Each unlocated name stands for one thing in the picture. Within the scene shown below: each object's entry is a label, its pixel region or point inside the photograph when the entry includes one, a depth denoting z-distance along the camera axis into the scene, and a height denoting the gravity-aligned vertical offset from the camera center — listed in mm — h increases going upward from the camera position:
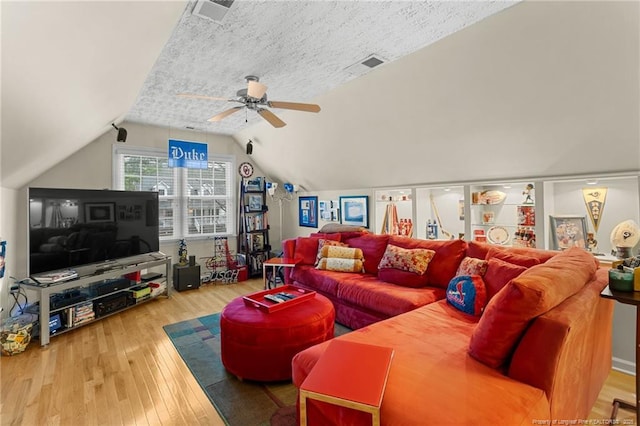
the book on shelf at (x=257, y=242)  5937 -519
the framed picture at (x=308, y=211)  6066 +87
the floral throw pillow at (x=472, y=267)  2633 -481
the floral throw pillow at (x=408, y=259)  3211 -498
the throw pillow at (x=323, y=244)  4152 -399
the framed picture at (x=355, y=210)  4992 +77
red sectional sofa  1318 -813
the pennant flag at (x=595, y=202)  2859 +86
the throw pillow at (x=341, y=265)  3854 -643
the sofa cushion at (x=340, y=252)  3943 -491
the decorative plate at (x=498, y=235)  3597 -271
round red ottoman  2314 -969
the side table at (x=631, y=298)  1490 -440
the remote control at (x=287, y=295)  2821 -760
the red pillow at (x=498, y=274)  2406 -501
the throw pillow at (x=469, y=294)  2412 -668
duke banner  4844 +1045
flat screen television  3172 -100
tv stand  2992 -734
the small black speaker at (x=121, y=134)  4352 +1208
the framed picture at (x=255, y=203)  5977 +262
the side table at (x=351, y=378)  1197 -725
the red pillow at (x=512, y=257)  2512 -394
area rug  1976 -1307
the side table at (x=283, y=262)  4172 -646
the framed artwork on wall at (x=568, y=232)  2955 -202
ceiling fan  2571 +1069
